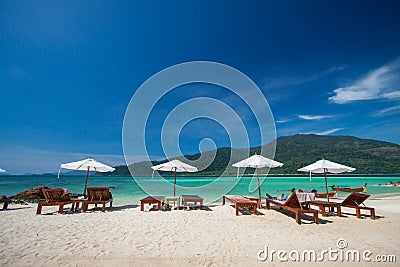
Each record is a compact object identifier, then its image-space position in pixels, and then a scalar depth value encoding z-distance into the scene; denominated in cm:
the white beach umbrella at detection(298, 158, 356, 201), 790
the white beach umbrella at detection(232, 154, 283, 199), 793
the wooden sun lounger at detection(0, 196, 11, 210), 747
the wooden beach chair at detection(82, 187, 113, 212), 707
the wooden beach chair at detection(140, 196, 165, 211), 745
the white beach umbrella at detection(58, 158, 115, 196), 812
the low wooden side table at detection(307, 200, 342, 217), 653
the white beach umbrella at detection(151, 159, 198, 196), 817
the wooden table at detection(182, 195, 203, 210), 775
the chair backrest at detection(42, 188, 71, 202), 663
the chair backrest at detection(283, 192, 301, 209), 600
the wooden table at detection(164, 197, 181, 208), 785
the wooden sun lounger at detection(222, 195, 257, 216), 667
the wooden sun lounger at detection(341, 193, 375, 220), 645
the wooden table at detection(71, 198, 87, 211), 701
